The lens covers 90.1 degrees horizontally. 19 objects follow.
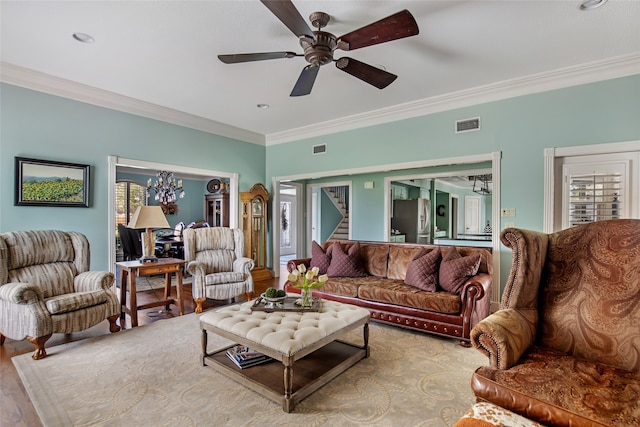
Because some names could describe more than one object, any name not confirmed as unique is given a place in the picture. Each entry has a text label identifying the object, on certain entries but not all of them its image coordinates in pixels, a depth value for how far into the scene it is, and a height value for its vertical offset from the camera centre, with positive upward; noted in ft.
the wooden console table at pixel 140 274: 11.78 -2.34
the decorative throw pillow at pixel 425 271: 11.23 -2.07
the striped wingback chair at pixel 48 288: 8.98 -2.36
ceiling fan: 6.59 +4.03
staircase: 30.14 +0.88
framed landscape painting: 11.81 +1.17
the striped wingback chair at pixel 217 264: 13.34 -2.26
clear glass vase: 8.86 -2.37
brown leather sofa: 9.99 -2.79
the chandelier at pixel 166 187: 25.11 +2.10
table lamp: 12.72 -0.39
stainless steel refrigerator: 25.30 -0.40
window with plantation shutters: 10.70 +0.88
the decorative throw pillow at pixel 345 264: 13.67 -2.17
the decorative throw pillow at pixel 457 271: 10.61 -1.92
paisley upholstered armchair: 4.36 -2.03
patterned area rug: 6.39 -4.07
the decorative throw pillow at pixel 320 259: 14.19 -2.02
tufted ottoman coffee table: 6.75 -2.91
